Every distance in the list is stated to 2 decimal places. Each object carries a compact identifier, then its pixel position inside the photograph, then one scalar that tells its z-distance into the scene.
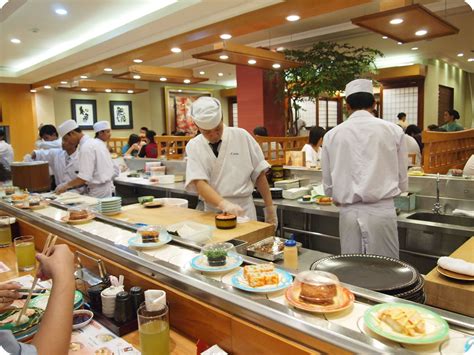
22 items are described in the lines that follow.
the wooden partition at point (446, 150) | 3.83
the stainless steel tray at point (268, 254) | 1.75
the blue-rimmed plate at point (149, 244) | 1.73
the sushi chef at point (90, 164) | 4.11
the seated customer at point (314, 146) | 5.18
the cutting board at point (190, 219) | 2.06
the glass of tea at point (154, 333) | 1.18
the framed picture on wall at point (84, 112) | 11.33
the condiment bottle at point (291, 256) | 1.67
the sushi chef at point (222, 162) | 2.67
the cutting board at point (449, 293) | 1.47
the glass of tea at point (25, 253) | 2.10
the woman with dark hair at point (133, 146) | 8.27
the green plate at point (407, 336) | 0.92
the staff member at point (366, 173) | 2.49
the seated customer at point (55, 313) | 0.95
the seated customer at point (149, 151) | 7.73
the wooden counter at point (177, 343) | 1.26
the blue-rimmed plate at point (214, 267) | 1.40
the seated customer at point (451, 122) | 7.55
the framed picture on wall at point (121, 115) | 11.96
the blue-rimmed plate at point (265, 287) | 1.22
